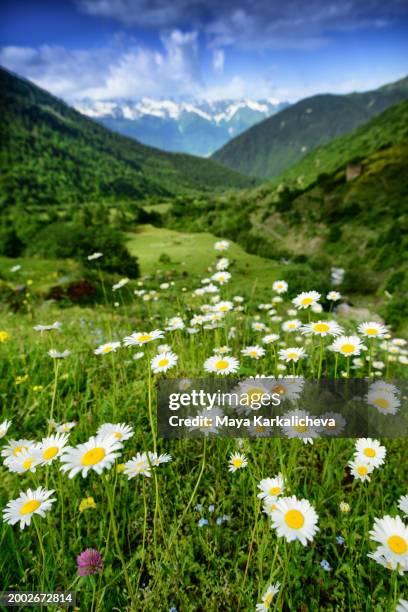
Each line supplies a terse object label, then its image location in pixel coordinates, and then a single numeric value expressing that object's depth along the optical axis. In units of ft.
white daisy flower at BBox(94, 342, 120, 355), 7.67
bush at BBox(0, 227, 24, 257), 103.99
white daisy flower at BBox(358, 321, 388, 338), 7.00
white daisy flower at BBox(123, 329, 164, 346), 6.09
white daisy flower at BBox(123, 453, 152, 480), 5.54
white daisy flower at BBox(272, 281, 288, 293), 12.50
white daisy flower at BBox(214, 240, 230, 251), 14.37
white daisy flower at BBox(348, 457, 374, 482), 5.40
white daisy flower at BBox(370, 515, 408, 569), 3.79
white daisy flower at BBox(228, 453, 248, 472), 5.87
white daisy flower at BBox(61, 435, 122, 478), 3.81
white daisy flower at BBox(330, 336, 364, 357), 6.69
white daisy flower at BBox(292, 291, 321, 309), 7.95
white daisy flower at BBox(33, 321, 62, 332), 7.80
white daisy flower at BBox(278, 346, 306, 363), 7.74
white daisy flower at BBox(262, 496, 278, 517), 4.50
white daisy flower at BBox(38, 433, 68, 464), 4.68
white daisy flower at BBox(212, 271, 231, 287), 11.56
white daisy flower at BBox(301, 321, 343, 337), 6.44
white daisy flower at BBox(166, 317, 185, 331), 11.00
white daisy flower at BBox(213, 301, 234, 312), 11.30
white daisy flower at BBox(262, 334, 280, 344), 9.68
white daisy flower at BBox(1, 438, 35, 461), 5.27
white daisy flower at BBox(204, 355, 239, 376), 6.89
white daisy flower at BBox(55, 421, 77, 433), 6.71
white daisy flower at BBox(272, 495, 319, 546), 3.63
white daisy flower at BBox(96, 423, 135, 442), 4.42
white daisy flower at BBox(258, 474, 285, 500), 4.85
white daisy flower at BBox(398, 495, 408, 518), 4.07
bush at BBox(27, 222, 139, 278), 80.74
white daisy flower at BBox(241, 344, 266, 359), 9.11
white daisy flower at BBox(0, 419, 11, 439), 5.88
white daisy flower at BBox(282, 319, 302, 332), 10.09
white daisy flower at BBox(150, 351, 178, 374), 6.96
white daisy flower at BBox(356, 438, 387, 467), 5.49
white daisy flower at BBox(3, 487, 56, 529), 4.13
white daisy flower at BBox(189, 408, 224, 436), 5.94
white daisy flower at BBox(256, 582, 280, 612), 4.25
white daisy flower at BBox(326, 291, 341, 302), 11.39
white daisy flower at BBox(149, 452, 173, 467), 5.30
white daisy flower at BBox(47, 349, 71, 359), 6.92
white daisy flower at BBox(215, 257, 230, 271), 13.37
